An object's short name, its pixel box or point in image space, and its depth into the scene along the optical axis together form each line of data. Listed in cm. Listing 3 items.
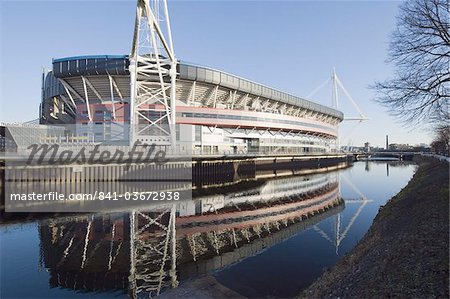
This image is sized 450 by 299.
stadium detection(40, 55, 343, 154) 4669
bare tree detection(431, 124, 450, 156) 6812
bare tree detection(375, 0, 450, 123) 1246
